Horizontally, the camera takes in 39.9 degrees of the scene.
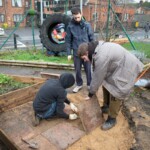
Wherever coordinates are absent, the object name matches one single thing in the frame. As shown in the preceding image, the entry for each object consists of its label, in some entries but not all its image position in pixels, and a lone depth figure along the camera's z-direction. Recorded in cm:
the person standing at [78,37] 467
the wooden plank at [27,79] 511
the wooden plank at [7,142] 279
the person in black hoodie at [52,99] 348
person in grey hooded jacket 306
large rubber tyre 857
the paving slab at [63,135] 326
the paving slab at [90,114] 353
